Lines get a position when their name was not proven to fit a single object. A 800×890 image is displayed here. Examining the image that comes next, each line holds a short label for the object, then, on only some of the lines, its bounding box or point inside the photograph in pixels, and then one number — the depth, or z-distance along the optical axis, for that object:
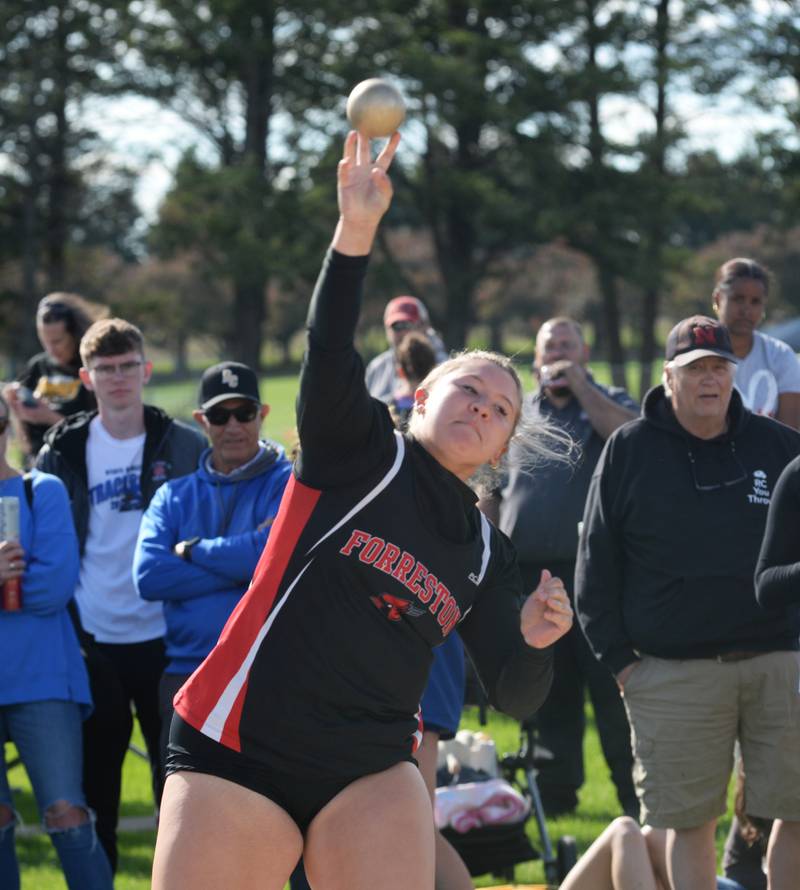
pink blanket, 10.57
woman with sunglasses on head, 13.11
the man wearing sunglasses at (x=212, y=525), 9.49
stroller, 10.37
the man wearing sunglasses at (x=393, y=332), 15.36
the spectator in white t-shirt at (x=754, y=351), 12.15
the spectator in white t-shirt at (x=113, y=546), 10.66
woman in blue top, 8.91
